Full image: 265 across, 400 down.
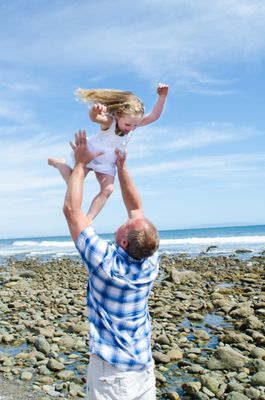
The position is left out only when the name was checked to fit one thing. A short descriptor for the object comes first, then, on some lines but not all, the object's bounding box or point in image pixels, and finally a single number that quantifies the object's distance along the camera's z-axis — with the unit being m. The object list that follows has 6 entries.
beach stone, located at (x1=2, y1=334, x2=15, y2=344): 10.04
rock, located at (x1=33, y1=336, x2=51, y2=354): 9.19
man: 3.50
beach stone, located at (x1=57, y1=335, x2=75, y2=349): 9.62
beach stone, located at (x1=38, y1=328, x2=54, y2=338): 10.31
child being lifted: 4.31
